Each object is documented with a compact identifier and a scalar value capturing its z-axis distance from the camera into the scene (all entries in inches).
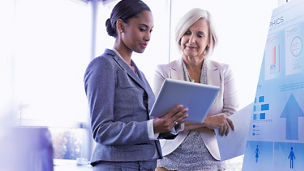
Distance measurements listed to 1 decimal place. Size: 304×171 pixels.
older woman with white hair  66.5
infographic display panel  52.7
